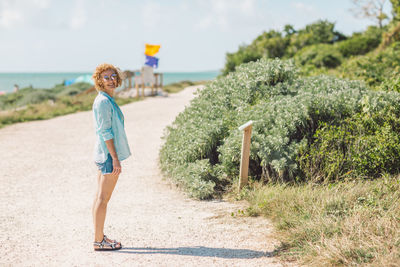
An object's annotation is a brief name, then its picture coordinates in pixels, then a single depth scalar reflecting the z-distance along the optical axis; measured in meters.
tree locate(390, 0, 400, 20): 22.48
